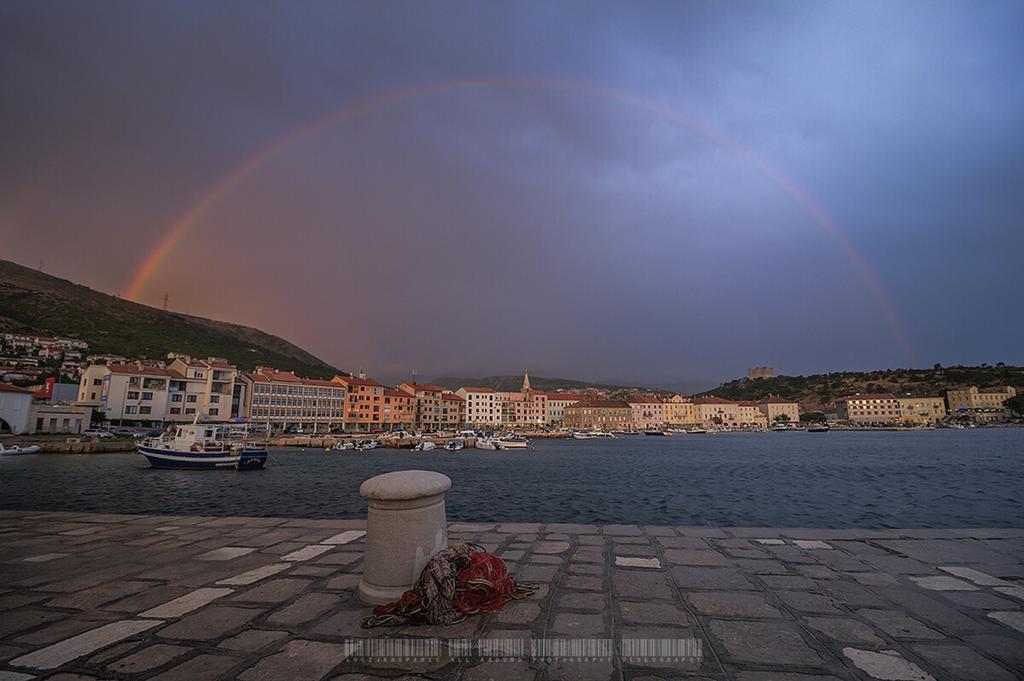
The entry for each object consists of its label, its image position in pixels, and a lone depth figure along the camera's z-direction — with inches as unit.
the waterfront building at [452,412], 5388.8
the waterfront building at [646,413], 6692.9
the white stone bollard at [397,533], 182.5
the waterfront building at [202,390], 3267.7
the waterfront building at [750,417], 7539.4
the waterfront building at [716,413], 7406.5
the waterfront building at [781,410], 7573.8
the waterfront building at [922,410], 6786.4
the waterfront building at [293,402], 3777.1
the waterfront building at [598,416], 6200.8
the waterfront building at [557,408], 6402.6
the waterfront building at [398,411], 4653.1
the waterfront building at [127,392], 2984.7
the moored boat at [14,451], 1805.9
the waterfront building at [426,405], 5024.6
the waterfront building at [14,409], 2470.5
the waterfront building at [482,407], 5807.1
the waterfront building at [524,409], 6102.4
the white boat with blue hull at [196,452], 1622.8
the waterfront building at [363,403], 4421.8
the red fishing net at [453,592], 165.3
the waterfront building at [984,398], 6658.5
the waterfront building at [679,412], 7091.5
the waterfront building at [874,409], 6815.9
